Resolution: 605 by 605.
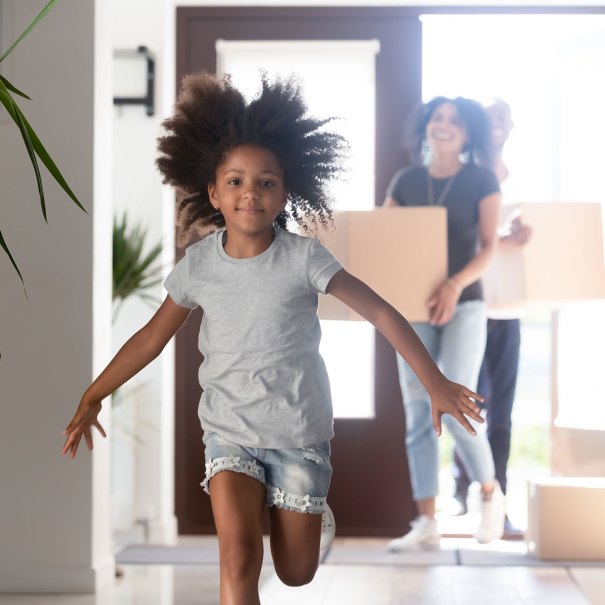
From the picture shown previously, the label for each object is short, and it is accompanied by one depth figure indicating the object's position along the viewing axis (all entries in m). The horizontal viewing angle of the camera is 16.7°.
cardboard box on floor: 6.50
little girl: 3.79
